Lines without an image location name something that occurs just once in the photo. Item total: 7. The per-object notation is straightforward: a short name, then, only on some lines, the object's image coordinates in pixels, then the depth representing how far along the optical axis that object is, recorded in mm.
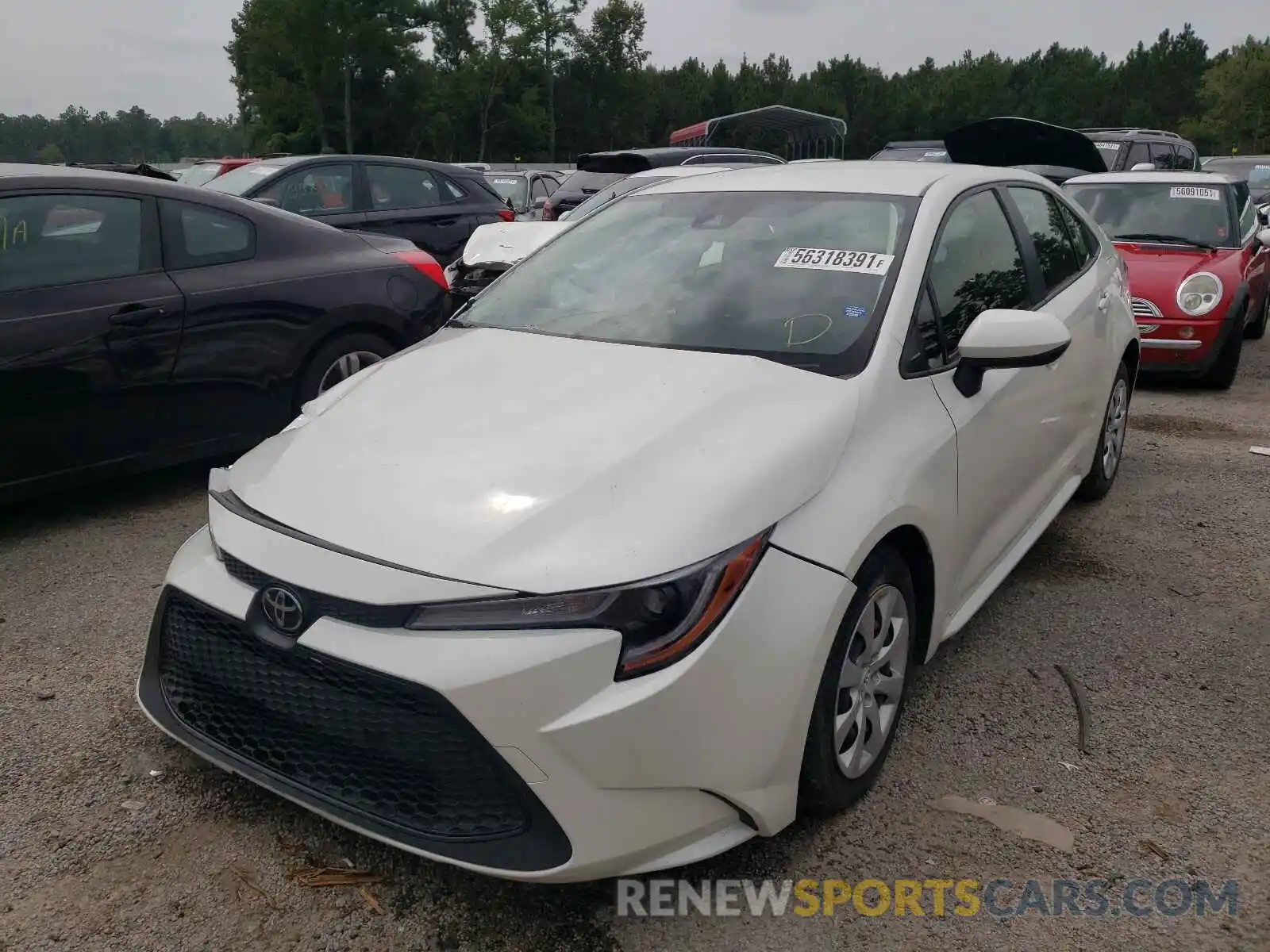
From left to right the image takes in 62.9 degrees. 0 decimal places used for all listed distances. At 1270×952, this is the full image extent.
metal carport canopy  24734
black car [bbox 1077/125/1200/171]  13570
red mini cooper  7059
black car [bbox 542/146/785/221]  10211
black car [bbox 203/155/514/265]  8797
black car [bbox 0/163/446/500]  4059
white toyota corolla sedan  1952
